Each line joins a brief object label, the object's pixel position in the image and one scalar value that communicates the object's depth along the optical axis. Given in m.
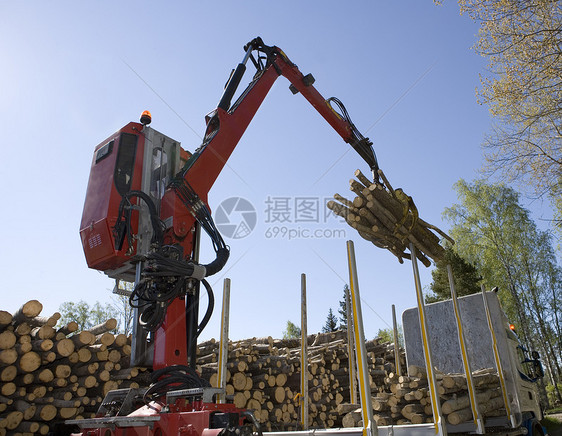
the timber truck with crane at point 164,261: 3.39
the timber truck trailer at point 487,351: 5.49
